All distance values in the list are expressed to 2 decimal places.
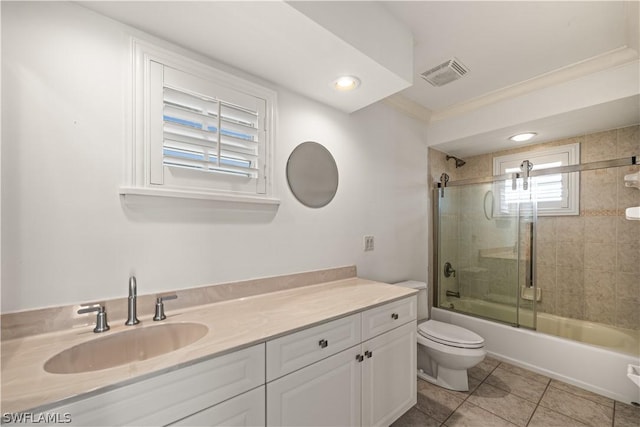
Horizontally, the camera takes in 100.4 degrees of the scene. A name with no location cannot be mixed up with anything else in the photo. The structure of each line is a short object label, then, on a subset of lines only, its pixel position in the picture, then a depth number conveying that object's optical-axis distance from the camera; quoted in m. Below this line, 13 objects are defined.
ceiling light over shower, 2.56
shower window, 2.59
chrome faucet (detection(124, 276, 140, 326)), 1.15
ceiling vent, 2.02
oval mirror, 1.82
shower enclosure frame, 2.06
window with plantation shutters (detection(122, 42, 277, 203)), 1.25
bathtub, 1.93
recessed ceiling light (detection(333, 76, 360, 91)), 1.62
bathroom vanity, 0.74
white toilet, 1.93
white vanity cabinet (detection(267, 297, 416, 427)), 1.12
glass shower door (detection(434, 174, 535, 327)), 2.55
